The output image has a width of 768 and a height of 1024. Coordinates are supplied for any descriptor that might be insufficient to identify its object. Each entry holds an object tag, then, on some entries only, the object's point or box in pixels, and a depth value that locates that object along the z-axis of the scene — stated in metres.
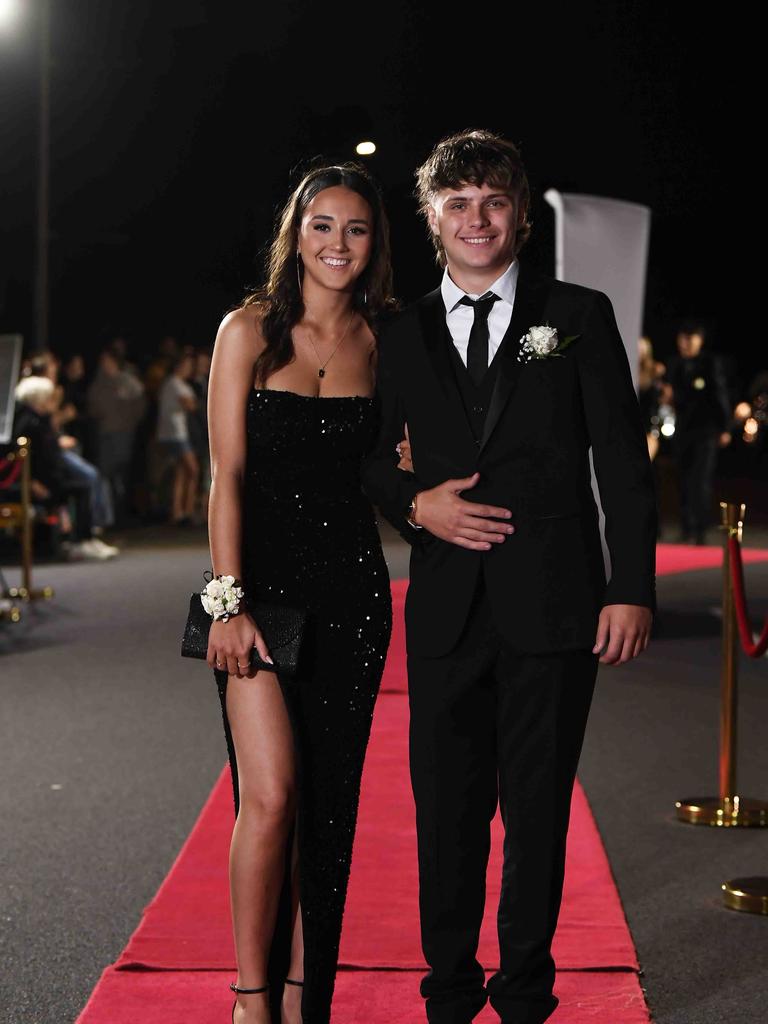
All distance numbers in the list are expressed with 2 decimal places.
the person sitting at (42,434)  12.76
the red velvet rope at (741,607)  5.38
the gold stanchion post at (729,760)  5.34
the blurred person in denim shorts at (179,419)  17.45
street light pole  17.88
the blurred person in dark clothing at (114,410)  17.44
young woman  3.29
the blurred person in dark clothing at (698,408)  14.30
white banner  8.24
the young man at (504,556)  3.05
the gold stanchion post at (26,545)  10.89
